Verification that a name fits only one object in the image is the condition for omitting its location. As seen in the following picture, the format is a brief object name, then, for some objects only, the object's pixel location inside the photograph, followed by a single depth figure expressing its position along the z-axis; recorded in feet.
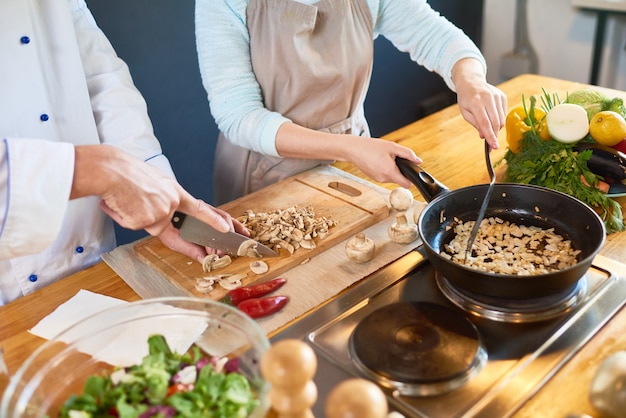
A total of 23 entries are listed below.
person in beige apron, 4.45
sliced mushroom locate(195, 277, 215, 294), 3.46
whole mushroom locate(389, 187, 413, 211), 4.11
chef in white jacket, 2.78
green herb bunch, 3.98
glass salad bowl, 2.37
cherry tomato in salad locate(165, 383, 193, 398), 2.26
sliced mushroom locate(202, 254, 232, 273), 3.68
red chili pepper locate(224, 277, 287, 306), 3.37
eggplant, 4.04
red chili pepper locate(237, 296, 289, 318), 3.19
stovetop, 2.49
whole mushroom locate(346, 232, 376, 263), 3.62
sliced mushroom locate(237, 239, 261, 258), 3.75
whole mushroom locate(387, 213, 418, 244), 3.79
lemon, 4.20
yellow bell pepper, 4.52
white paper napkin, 2.74
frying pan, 2.82
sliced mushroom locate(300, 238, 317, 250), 3.81
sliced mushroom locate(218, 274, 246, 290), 3.49
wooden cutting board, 3.66
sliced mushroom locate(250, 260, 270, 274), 3.61
